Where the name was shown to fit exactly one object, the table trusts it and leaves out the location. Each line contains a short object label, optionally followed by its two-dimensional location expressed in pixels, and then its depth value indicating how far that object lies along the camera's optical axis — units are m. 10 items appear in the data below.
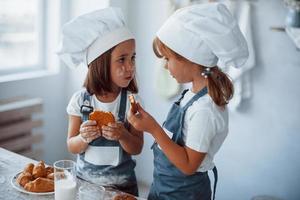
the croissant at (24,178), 1.23
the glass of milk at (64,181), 1.11
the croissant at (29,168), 1.27
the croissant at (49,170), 1.27
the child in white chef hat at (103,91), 1.42
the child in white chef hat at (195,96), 1.21
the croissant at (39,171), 1.25
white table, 1.18
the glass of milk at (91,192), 1.17
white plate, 1.19
